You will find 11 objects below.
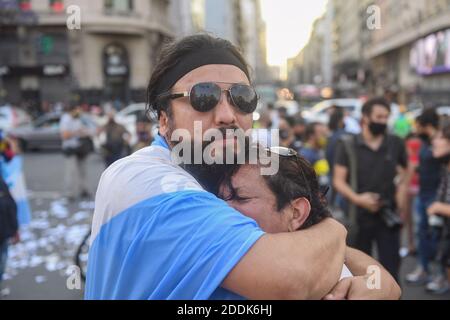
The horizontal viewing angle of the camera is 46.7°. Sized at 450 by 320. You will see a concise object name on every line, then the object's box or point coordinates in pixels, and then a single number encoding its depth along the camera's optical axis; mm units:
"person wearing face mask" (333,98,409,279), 4293
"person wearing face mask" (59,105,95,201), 10891
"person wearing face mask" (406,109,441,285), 5930
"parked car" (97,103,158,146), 18391
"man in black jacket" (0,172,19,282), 5145
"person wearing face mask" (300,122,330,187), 7384
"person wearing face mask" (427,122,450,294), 4973
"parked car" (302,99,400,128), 18891
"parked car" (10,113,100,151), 19078
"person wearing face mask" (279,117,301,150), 5992
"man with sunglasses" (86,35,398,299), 1318
